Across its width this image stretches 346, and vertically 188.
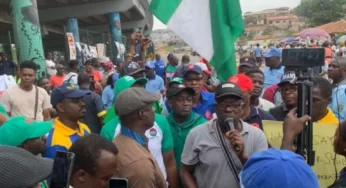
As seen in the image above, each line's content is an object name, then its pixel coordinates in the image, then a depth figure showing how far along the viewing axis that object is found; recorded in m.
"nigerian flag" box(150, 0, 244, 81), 3.73
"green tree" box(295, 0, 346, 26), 55.34
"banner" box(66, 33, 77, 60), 10.58
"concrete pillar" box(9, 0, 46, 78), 10.98
